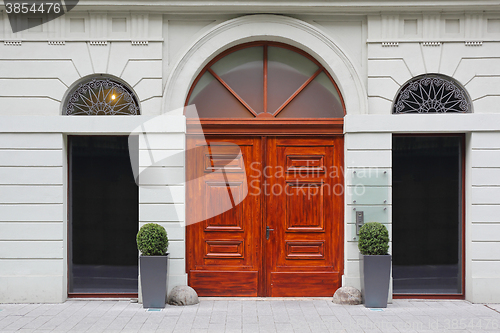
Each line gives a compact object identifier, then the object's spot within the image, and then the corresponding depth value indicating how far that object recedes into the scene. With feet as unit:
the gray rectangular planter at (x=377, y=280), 22.33
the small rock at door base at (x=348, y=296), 22.90
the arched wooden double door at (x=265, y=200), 24.63
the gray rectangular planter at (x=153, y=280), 22.20
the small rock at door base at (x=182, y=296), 22.85
